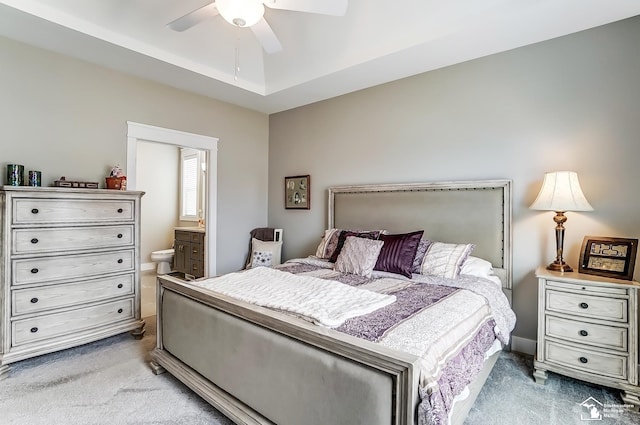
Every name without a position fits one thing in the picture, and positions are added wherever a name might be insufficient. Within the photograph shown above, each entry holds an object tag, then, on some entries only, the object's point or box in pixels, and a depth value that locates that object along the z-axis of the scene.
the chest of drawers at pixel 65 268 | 2.47
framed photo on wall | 4.52
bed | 1.24
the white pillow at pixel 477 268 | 2.77
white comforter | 1.73
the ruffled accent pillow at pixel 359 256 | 2.87
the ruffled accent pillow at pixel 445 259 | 2.74
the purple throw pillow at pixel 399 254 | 2.84
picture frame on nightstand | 2.33
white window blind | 6.34
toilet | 5.84
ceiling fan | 1.93
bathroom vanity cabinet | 4.96
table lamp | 2.43
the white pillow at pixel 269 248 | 4.42
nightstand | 2.13
